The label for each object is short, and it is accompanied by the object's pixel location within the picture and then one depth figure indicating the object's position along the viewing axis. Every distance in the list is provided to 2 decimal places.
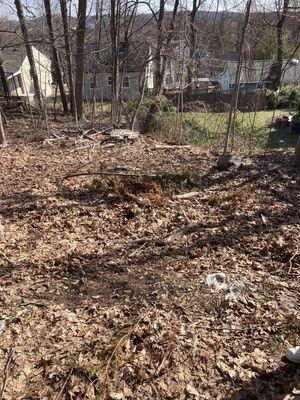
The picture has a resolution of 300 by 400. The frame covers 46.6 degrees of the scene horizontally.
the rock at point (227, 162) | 6.95
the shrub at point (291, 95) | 18.17
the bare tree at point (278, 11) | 7.96
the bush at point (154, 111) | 12.47
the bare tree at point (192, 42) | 11.69
